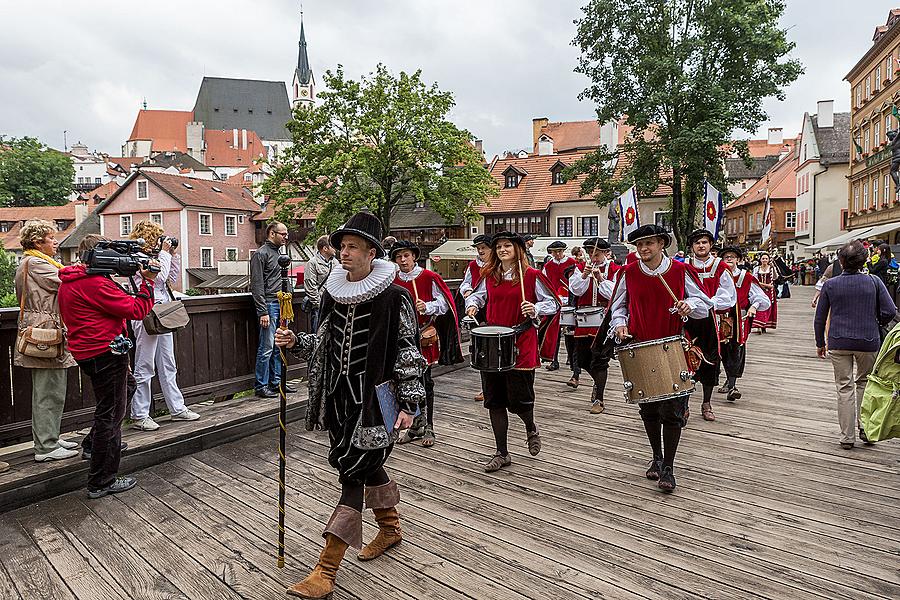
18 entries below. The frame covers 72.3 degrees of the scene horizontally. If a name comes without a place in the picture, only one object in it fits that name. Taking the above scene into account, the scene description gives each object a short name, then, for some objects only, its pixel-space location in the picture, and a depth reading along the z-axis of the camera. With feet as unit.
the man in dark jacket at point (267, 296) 21.98
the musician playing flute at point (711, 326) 20.52
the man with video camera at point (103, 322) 13.66
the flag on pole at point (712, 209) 37.60
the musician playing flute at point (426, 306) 19.11
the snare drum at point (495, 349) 15.57
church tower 378.32
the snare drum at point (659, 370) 13.85
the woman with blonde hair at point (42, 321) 15.01
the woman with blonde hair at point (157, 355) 17.95
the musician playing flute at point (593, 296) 22.93
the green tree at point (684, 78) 80.02
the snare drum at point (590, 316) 24.58
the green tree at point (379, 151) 99.45
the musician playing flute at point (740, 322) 23.88
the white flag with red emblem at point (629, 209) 38.47
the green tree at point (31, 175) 244.42
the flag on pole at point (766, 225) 47.98
